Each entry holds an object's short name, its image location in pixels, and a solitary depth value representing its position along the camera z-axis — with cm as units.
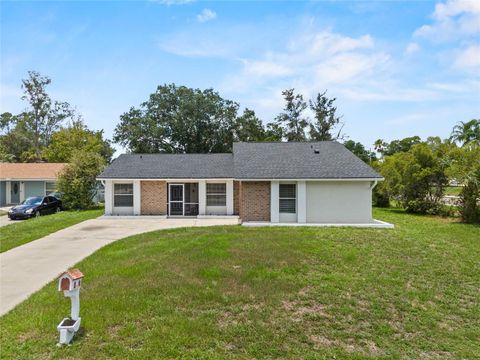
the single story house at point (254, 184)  1534
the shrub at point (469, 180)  1566
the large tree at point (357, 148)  5067
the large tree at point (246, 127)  3728
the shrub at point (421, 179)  1922
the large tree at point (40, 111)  4152
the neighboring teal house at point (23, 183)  2702
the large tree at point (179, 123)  3566
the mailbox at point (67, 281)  438
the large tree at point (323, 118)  4178
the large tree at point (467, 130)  5824
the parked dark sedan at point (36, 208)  1889
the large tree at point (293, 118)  4234
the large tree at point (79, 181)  2233
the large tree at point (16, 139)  4831
